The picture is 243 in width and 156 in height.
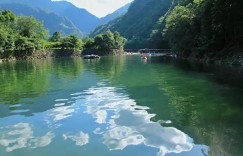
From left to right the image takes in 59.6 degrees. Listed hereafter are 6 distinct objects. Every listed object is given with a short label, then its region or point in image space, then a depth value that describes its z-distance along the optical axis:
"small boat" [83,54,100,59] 75.50
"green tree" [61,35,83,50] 92.98
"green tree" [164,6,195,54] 48.99
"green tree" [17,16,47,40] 77.92
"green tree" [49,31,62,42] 109.88
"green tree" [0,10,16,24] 76.24
